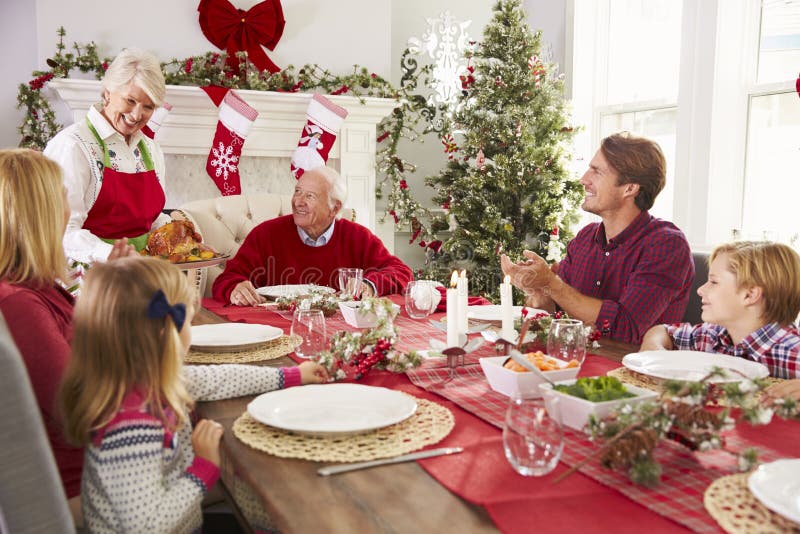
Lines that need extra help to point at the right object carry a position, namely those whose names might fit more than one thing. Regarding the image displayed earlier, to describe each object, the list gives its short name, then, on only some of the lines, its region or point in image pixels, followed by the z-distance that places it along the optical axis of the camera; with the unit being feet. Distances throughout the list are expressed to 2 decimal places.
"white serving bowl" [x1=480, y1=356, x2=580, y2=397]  4.07
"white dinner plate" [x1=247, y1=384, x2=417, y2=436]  3.52
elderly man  9.19
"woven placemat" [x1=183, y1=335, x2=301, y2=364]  5.21
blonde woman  3.96
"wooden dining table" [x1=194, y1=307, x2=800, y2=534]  2.67
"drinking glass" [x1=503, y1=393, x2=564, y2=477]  3.03
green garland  12.57
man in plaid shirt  6.70
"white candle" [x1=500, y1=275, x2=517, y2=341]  5.04
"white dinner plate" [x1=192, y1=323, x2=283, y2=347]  5.48
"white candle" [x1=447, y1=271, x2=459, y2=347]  4.75
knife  3.13
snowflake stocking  13.08
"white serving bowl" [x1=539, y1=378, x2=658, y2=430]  3.48
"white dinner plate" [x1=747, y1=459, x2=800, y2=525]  2.59
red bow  13.43
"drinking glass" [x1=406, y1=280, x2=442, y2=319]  6.33
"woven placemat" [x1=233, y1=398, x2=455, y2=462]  3.32
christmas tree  13.98
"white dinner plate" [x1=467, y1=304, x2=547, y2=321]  6.53
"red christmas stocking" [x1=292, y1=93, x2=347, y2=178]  13.70
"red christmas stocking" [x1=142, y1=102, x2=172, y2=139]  12.47
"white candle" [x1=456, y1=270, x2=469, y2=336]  5.05
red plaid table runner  2.77
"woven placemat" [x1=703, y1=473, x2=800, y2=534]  2.60
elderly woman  8.05
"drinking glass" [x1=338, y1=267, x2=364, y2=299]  7.05
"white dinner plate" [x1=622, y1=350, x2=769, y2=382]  4.49
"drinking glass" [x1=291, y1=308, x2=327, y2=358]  4.94
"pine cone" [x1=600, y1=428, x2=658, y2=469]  3.02
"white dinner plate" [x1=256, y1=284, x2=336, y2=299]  7.75
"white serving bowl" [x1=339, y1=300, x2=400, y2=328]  6.20
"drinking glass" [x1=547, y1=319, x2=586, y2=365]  4.56
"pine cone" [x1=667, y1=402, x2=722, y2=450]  3.18
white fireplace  13.30
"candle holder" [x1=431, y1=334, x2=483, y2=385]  4.58
